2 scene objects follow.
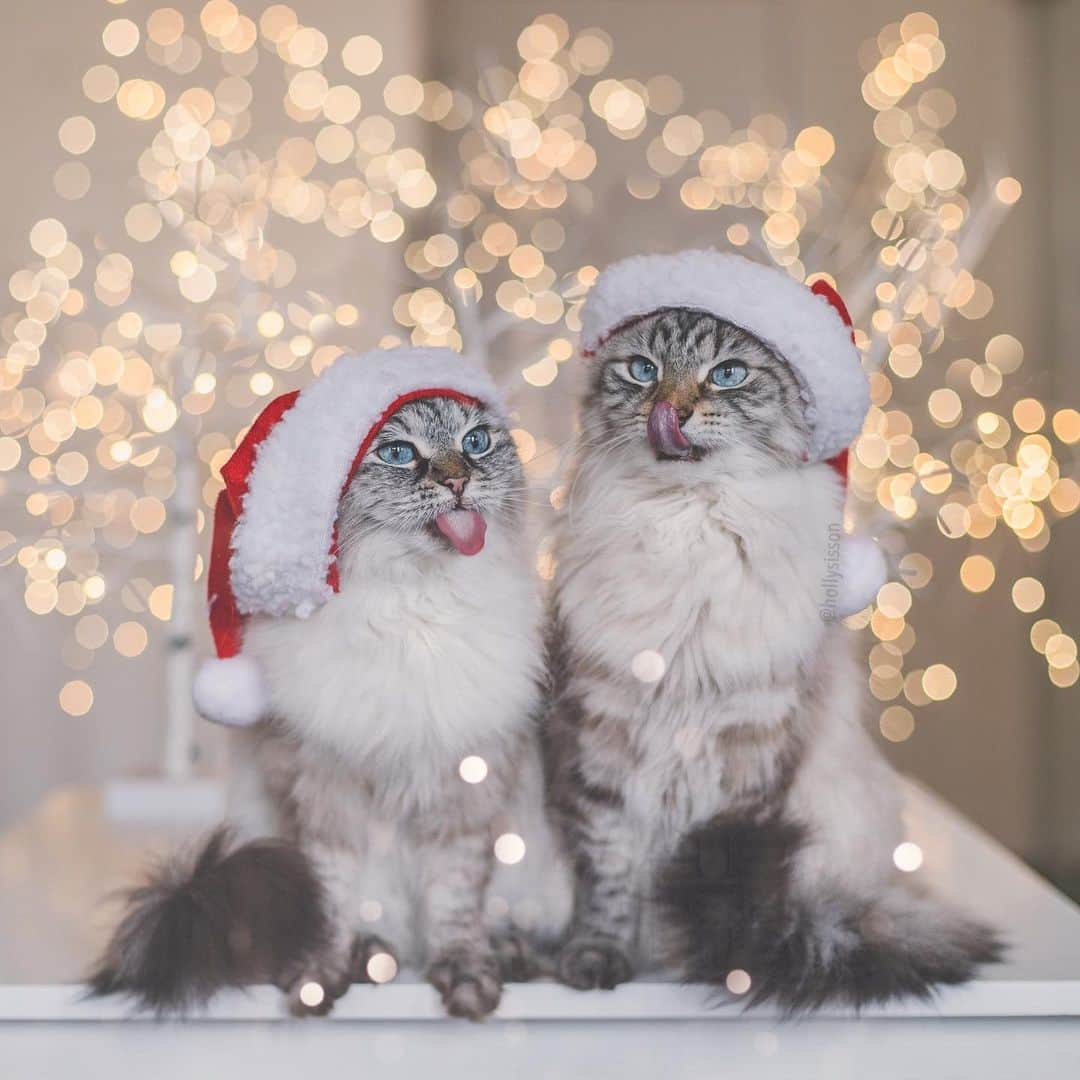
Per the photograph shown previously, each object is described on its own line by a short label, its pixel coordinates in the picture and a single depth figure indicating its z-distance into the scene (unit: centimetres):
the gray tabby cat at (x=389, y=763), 79
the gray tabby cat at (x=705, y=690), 78
